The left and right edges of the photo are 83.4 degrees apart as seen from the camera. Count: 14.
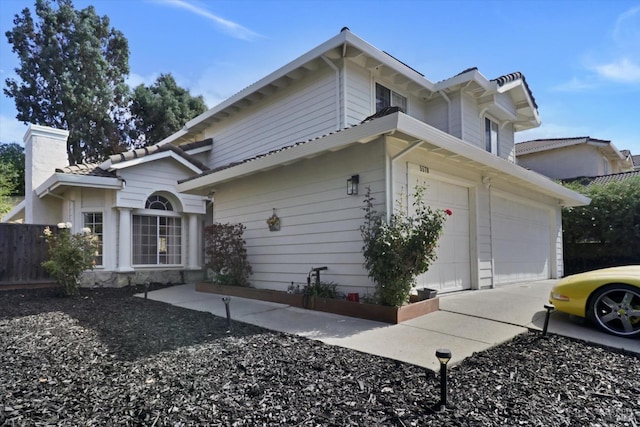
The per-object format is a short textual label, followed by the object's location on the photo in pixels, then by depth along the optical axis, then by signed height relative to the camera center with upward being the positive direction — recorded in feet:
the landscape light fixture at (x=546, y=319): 13.99 -3.55
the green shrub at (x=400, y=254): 16.53 -1.15
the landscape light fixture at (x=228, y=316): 15.76 -3.82
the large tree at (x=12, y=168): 76.89 +14.18
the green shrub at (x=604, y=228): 41.91 +0.03
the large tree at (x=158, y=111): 74.79 +25.33
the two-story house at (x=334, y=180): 20.03 +3.67
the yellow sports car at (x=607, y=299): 14.20 -2.96
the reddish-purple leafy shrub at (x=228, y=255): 26.91 -1.87
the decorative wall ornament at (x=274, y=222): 24.98 +0.54
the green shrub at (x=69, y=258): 26.63 -2.02
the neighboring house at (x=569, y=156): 60.90 +12.86
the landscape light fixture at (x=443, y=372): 8.71 -3.52
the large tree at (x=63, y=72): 64.13 +28.79
